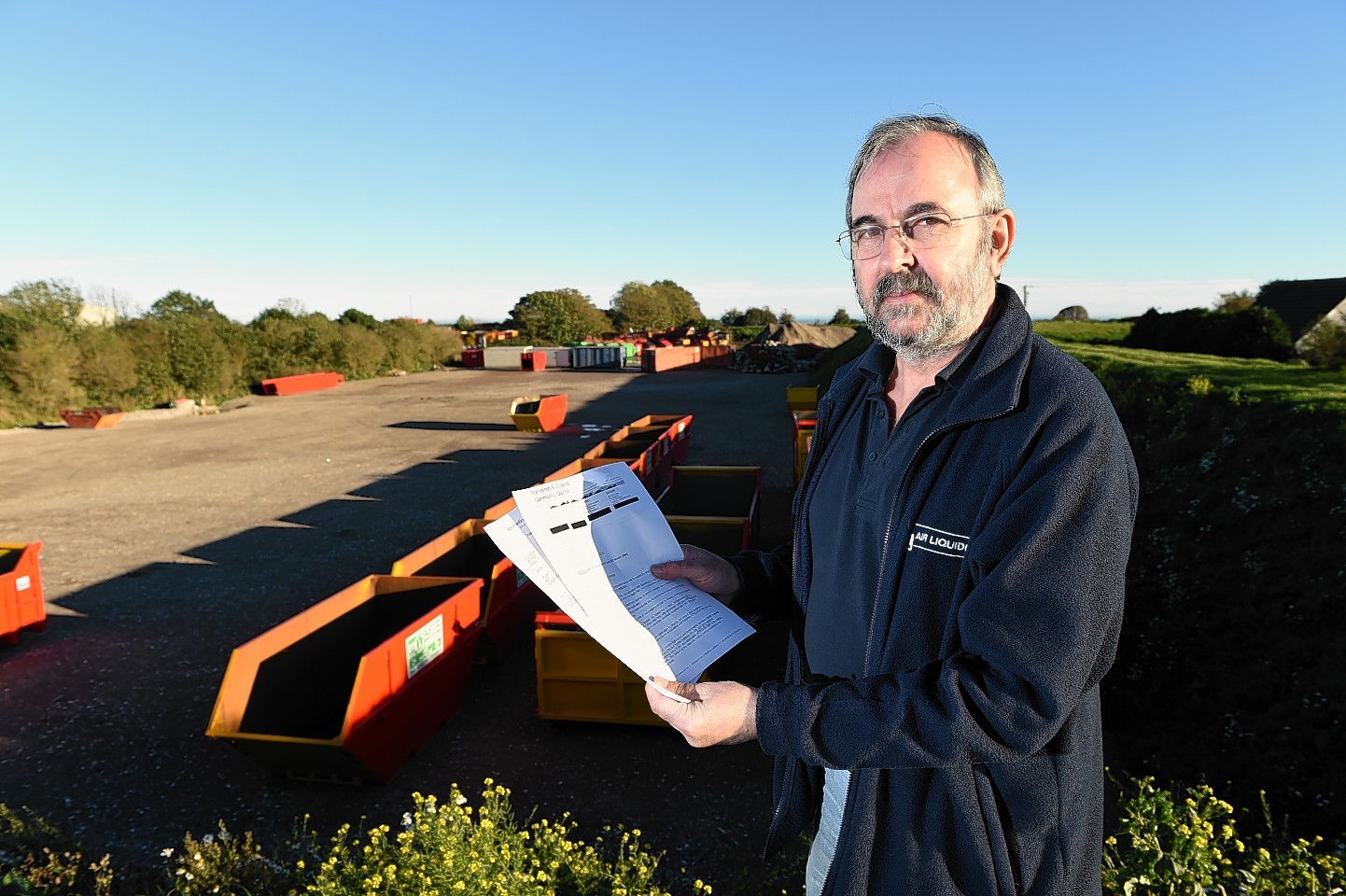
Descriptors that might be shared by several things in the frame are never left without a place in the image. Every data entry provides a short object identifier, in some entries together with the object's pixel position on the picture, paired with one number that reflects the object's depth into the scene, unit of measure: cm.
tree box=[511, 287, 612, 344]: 6750
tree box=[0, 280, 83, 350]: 2734
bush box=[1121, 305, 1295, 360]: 1561
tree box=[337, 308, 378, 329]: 4703
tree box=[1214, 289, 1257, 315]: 2000
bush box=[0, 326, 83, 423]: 2481
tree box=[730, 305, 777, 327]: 8369
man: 144
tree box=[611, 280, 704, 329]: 9069
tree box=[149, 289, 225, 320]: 4269
